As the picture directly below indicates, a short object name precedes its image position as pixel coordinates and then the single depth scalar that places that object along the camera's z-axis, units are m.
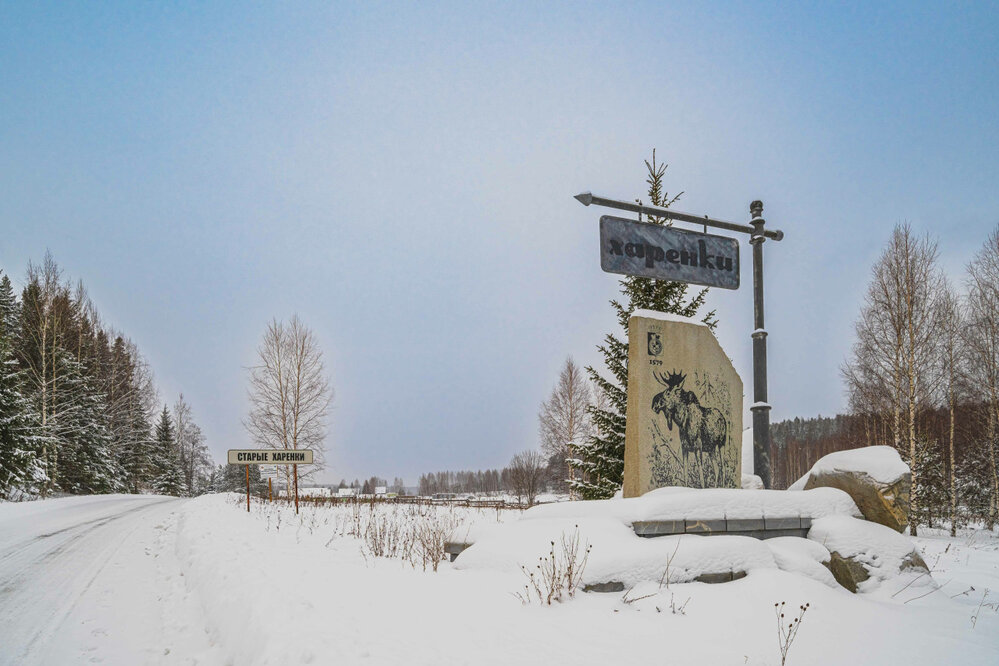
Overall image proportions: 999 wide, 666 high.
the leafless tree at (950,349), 18.98
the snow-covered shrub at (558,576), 4.30
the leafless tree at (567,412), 26.38
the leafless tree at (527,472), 32.22
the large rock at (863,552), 5.61
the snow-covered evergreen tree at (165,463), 42.44
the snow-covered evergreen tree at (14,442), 20.16
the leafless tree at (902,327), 17.72
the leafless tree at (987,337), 18.08
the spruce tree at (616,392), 11.60
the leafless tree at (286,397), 27.19
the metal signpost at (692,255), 7.09
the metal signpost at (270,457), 16.52
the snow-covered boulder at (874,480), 6.66
